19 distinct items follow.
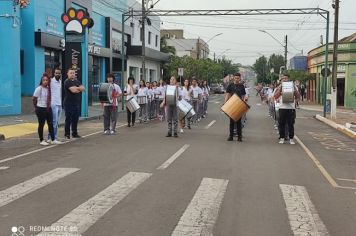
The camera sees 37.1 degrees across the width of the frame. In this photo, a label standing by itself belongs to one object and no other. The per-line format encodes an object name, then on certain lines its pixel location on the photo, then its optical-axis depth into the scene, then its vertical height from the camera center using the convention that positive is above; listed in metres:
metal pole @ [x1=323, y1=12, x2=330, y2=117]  30.33 +2.61
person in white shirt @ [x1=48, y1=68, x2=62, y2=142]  13.36 -0.52
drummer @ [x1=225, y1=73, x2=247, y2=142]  14.99 -0.29
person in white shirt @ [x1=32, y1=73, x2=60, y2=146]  13.05 -0.64
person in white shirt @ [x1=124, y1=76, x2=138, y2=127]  20.17 -0.57
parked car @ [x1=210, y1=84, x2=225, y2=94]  82.19 -1.64
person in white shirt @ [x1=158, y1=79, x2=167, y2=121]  23.48 -0.87
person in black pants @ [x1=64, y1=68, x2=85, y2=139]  14.46 -0.63
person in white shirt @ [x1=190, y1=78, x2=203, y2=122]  22.06 -0.70
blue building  22.77 +1.41
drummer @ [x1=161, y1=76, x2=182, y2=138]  15.51 -1.16
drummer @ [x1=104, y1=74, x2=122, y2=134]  16.52 -1.08
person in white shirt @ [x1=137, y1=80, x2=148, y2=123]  21.97 -0.93
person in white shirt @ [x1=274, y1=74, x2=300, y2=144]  14.59 -1.00
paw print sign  21.38 +2.28
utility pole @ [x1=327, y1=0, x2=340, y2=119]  27.62 +1.54
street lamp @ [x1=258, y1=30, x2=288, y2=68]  63.12 +3.88
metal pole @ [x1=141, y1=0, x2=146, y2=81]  33.22 +2.44
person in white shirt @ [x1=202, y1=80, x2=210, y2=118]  25.10 -0.91
